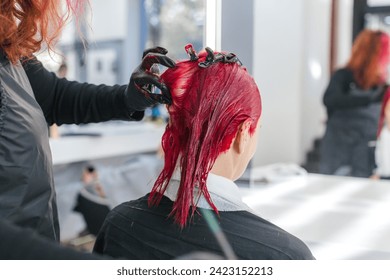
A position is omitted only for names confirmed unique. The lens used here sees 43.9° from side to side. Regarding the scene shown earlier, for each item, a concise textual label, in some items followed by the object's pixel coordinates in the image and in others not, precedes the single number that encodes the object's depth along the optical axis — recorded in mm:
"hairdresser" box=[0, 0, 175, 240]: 832
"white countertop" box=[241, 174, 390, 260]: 1226
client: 833
